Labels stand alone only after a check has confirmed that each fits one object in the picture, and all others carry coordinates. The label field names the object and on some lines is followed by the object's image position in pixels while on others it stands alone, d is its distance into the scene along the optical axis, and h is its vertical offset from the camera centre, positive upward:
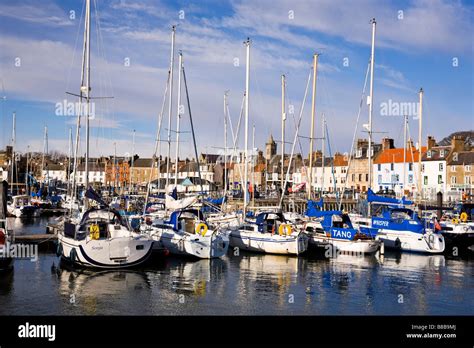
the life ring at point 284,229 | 34.16 -3.74
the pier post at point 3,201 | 26.94 -1.64
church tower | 155.54 +7.54
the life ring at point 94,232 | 27.74 -3.33
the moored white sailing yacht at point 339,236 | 35.03 -4.41
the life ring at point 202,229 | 32.12 -3.57
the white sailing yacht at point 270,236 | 33.88 -4.31
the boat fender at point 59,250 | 29.44 -4.58
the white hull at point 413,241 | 36.91 -4.89
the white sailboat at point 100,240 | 27.06 -3.72
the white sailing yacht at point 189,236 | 31.86 -4.08
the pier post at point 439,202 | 48.29 -2.64
